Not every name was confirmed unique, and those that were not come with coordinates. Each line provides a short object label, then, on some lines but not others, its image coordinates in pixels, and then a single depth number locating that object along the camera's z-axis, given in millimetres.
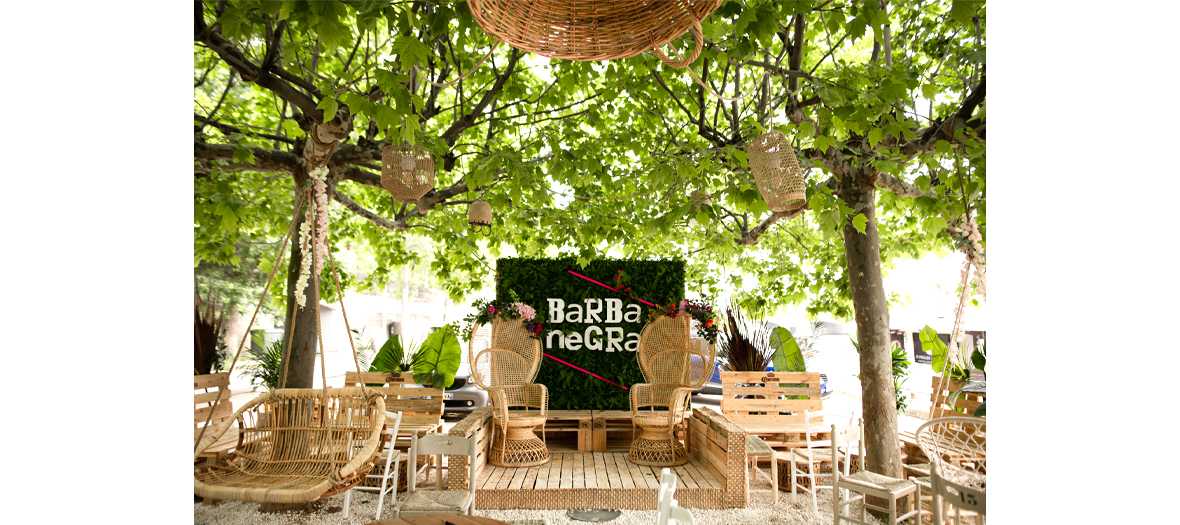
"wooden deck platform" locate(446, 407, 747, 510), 4570
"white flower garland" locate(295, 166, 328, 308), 3232
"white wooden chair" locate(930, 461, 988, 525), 2451
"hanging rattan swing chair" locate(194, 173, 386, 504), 2914
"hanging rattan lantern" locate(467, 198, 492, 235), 5570
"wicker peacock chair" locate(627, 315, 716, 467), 5441
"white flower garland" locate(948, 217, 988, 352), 3869
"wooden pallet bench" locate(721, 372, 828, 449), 6160
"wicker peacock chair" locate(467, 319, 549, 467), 5316
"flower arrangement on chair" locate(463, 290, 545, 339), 6277
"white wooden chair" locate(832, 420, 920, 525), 3471
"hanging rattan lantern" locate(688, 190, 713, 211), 4645
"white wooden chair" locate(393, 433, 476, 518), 3439
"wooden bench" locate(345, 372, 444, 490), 5871
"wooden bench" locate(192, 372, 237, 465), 5055
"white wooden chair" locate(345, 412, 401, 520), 4586
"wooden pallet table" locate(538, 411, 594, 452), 6141
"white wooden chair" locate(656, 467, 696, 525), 1790
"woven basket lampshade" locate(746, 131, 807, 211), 3404
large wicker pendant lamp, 1783
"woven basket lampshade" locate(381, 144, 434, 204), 3883
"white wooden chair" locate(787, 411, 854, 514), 4793
